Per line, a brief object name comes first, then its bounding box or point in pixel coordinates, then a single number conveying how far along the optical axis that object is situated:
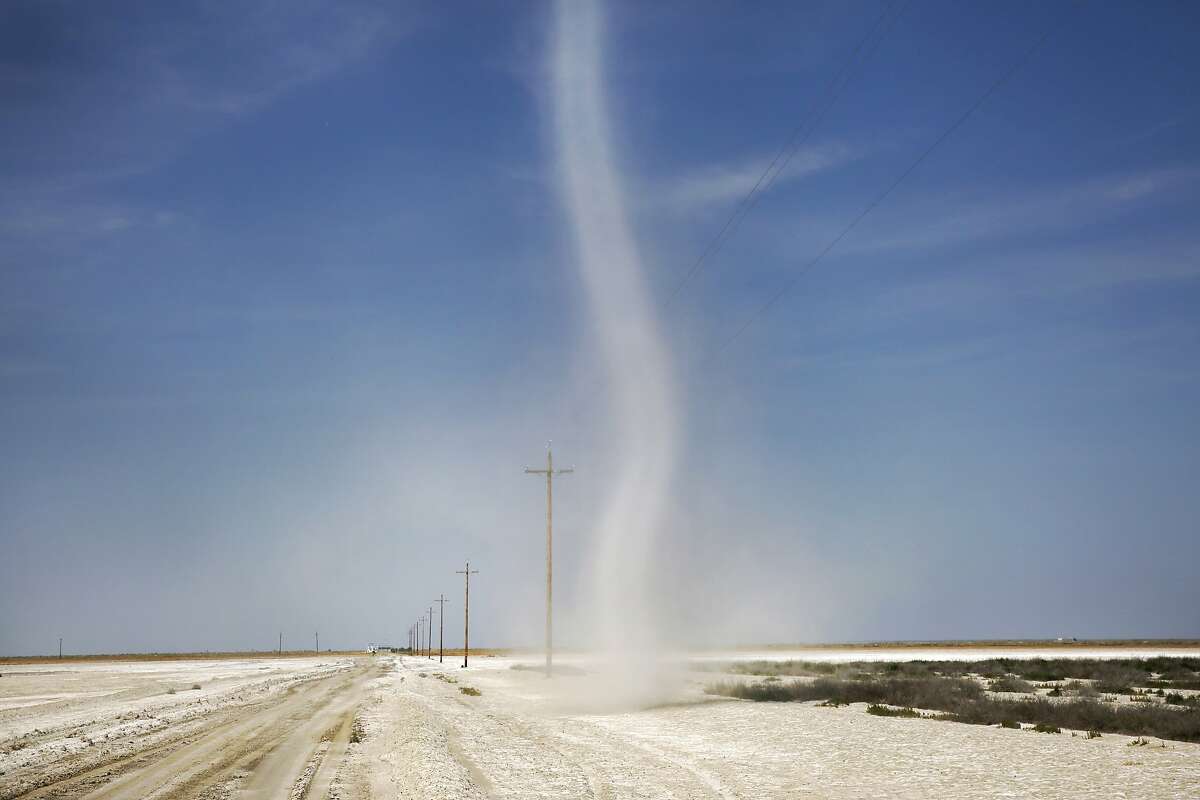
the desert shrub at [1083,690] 41.48
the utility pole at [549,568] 64.62
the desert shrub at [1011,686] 47.78
